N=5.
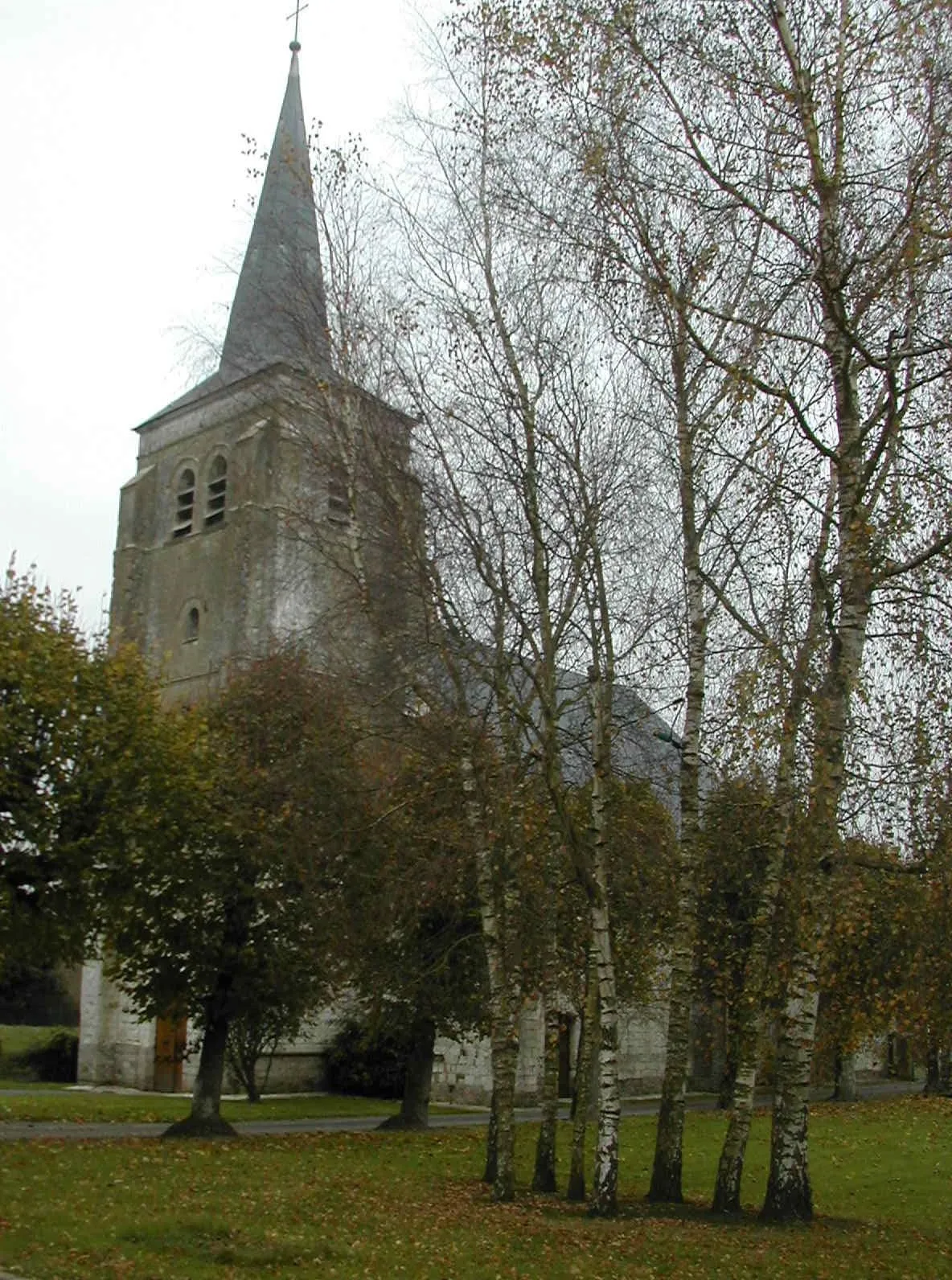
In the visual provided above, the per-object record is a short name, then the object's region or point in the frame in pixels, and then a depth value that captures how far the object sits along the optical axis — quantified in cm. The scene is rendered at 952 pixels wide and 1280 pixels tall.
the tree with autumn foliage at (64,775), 1912
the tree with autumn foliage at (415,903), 1503
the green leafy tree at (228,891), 2109
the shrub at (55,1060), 3622
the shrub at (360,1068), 3409
